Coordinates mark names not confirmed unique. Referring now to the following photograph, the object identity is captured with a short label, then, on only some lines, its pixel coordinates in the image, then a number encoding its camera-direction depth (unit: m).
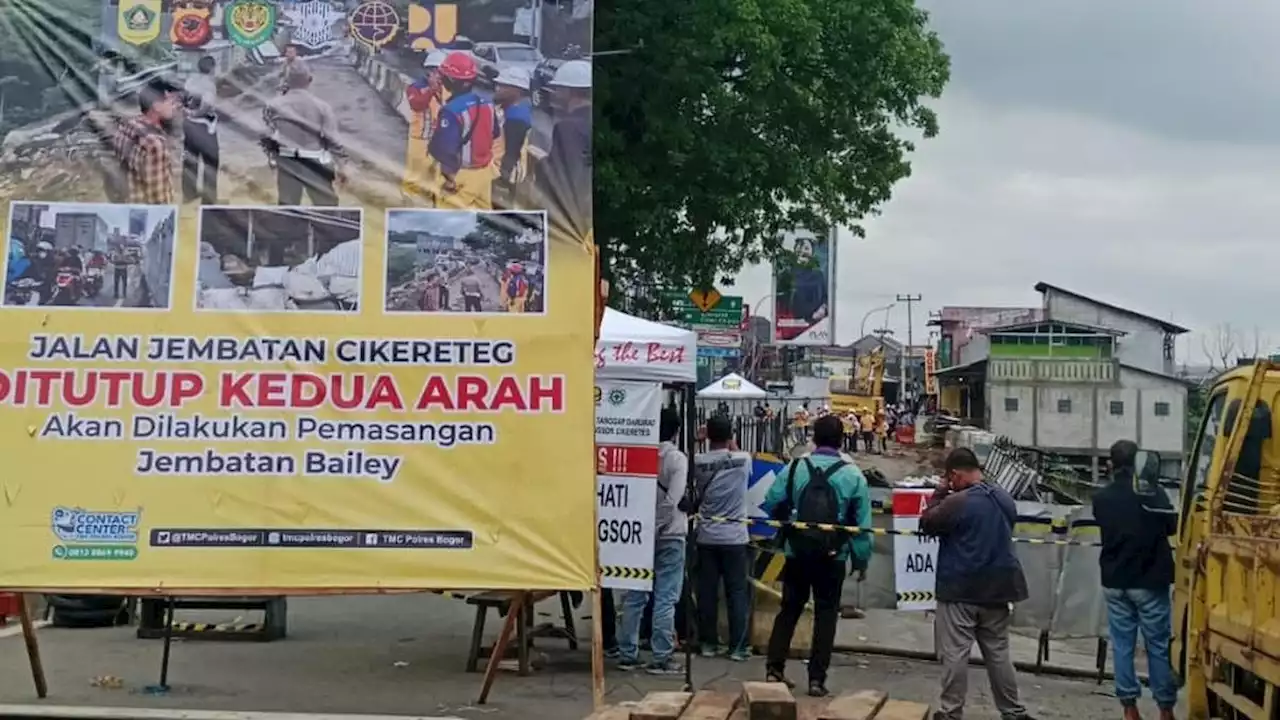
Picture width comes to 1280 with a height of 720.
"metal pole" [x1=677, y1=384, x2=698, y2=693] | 8.64
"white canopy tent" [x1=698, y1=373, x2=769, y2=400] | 26.67
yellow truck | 6.48
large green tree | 16.64
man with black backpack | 9.29
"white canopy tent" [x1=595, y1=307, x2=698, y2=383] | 10.25
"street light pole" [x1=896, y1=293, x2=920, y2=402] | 97.29
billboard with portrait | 36.03
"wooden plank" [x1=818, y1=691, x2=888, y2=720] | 5.39
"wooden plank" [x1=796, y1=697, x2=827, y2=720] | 5.53
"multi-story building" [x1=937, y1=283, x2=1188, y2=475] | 54.97
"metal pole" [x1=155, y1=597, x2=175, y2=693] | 8.52
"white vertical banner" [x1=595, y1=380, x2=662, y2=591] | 9.90
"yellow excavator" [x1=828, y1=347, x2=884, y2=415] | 62.03
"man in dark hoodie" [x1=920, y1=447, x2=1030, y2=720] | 8.27
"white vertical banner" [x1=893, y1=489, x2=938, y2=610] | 10.77
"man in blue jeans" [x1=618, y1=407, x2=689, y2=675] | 10.09
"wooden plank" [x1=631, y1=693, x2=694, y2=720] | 5.29
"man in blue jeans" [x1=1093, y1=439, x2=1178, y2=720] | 8.57
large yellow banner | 7.33
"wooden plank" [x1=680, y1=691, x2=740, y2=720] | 5.36
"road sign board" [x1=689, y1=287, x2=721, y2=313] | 20.05
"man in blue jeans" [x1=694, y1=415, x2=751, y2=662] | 10.63
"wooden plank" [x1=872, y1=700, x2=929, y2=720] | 5.57
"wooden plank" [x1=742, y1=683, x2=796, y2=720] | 5.34
